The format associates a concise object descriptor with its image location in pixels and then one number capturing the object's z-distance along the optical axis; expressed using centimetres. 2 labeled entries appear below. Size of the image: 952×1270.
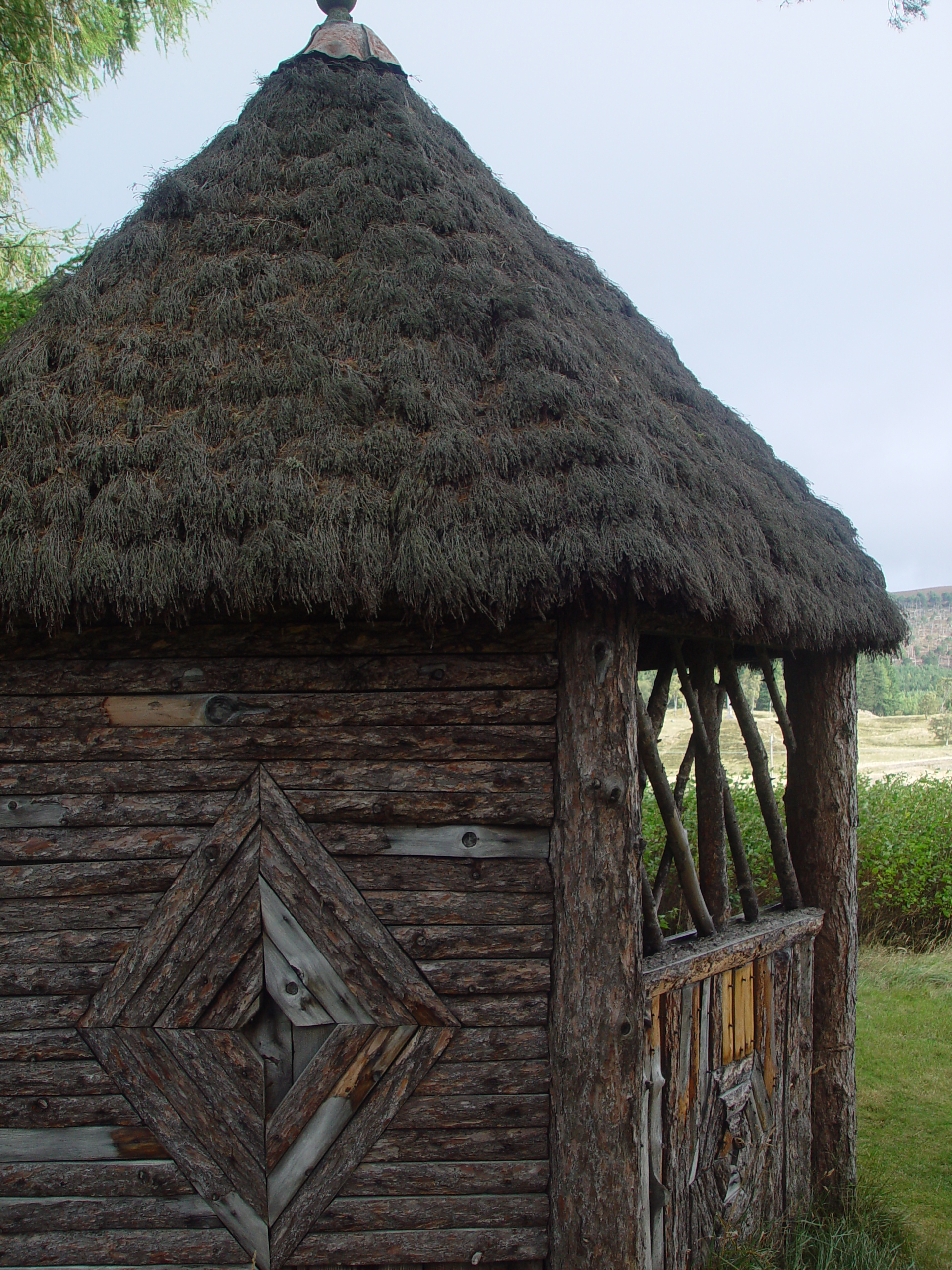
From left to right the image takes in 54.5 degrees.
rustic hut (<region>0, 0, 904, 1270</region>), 322
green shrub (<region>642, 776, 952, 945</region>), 1033
